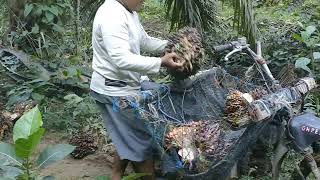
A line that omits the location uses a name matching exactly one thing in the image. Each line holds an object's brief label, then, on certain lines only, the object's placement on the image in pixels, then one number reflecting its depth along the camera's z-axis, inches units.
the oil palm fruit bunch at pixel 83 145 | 187.2
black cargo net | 116.1
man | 118.0
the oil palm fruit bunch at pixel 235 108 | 122.2
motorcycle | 111.6
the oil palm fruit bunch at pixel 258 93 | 130.9
